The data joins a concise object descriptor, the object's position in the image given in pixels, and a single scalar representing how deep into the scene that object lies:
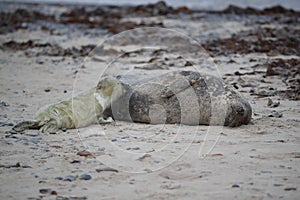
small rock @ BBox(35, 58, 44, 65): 21.16
